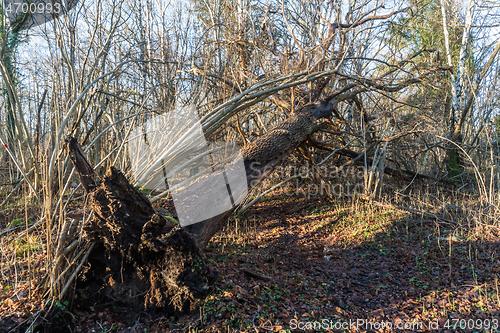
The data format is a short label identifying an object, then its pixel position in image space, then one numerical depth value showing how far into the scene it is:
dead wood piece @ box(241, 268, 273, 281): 3.12
